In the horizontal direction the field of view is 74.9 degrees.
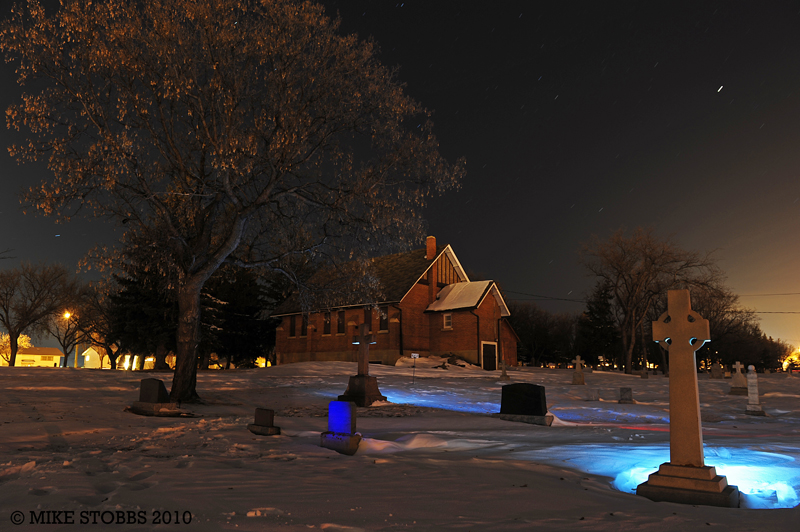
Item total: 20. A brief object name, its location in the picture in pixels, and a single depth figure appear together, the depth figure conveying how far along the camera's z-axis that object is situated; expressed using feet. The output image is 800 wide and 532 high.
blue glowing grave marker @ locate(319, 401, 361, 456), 27.14
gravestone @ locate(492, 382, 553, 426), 43.88
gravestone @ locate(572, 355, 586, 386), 87.51
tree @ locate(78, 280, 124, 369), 158.42
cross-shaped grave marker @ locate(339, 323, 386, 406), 57.47
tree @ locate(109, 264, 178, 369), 115.96
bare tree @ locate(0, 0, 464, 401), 48.44
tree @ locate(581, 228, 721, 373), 152.87
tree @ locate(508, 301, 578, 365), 271.90
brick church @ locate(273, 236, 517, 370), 130.31
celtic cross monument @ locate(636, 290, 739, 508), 17.69
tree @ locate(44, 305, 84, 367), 183.60
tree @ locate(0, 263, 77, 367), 165.89
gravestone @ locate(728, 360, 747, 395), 73.67
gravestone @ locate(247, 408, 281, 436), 32.07
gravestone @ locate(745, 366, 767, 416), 54.60
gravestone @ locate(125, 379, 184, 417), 42.37
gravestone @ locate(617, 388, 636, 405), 63.31
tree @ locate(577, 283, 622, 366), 217.36
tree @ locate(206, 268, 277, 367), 153.69
